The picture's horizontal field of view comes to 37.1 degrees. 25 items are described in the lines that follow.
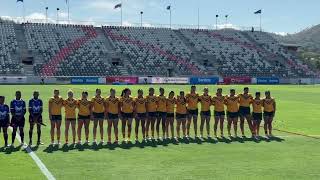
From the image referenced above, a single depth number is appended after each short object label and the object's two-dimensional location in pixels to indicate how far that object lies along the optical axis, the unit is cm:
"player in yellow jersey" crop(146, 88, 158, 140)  1703
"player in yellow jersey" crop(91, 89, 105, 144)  1638
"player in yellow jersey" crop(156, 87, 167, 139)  1720
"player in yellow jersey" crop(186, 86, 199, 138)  1769
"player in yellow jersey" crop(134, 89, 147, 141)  1688
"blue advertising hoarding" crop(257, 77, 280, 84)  7894
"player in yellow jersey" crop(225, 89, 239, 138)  1814
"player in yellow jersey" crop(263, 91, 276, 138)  1834
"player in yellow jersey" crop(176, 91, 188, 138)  1744
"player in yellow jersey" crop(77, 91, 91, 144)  1620
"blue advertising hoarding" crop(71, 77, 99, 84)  7012
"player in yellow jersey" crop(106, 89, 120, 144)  1647
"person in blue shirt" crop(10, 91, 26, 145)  1559
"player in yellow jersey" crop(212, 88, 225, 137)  1808
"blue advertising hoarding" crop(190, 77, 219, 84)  7502
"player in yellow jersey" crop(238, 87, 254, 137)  1828
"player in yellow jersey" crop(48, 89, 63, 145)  1599
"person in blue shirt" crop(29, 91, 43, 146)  1596
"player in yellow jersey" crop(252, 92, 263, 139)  1822
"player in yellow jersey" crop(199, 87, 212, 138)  1788
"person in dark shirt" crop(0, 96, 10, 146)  1552
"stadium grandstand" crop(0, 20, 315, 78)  7462
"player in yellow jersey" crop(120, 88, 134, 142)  1666
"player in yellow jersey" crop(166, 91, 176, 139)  1738
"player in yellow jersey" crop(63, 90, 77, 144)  1609
